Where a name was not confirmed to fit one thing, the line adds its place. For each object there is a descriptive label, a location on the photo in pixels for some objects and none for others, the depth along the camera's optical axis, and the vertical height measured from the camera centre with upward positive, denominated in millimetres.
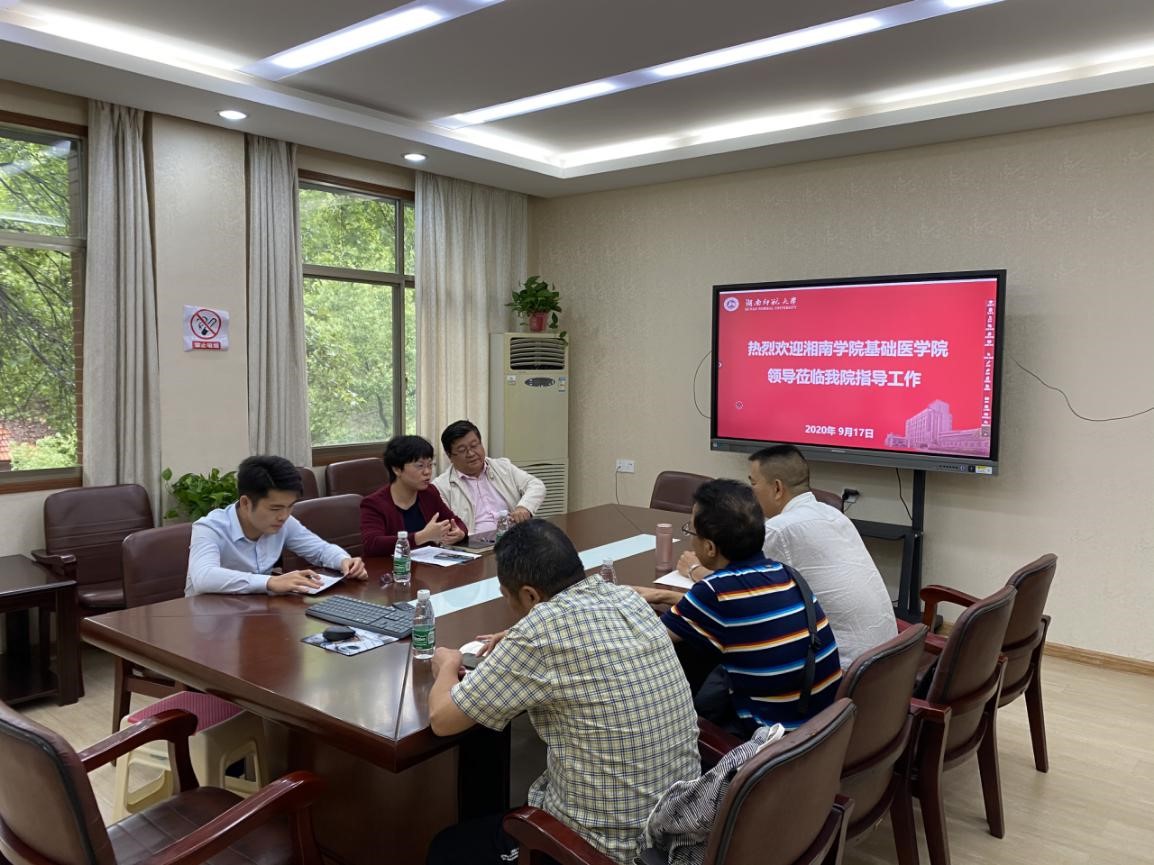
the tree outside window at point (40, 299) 4145 +344
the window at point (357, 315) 5395 +378
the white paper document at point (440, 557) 3212 -710
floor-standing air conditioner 6051 -232
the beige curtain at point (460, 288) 5750 +601
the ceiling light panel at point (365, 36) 3383 +1449
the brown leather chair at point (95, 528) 4098 -784
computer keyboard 2400 -714
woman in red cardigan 3410 -563
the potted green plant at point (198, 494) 4449 -649
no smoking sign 4621 +222
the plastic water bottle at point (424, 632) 2189 -669
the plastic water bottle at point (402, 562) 2906 -649
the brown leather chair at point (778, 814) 1385 -754
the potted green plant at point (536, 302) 6094 +515
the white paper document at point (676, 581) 2934 -716
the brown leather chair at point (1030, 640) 2619 -839
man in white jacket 4020 -557
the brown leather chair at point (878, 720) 1873 -794
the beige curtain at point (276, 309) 4895 +361
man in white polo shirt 2438 -556
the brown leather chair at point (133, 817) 1445 -856
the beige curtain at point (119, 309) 4270 +307
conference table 1854 -747
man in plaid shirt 1657 -656
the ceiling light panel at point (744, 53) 3369 +1466
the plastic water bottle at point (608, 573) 2852 -667
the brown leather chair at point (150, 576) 2857 -721
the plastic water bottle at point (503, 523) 3545 -627
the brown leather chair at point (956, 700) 2238 -869
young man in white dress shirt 2719 -588
